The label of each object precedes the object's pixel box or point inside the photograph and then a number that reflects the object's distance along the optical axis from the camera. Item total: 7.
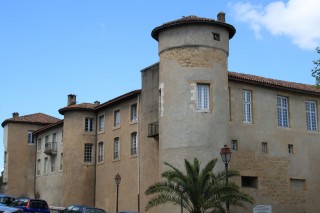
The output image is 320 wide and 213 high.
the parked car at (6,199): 37.84
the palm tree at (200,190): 24.08
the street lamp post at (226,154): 23.53
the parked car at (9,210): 18.56
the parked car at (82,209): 28.83
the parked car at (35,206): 32.50
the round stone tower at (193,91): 30.77
